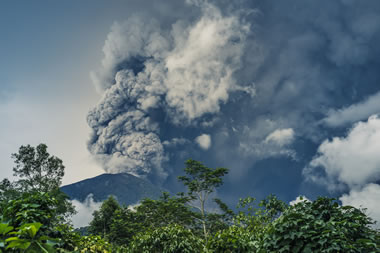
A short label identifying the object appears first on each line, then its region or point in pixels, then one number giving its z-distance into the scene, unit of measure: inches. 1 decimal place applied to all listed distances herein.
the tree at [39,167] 976.3
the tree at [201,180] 1037.2
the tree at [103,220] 1251.8
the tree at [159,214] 919.7
